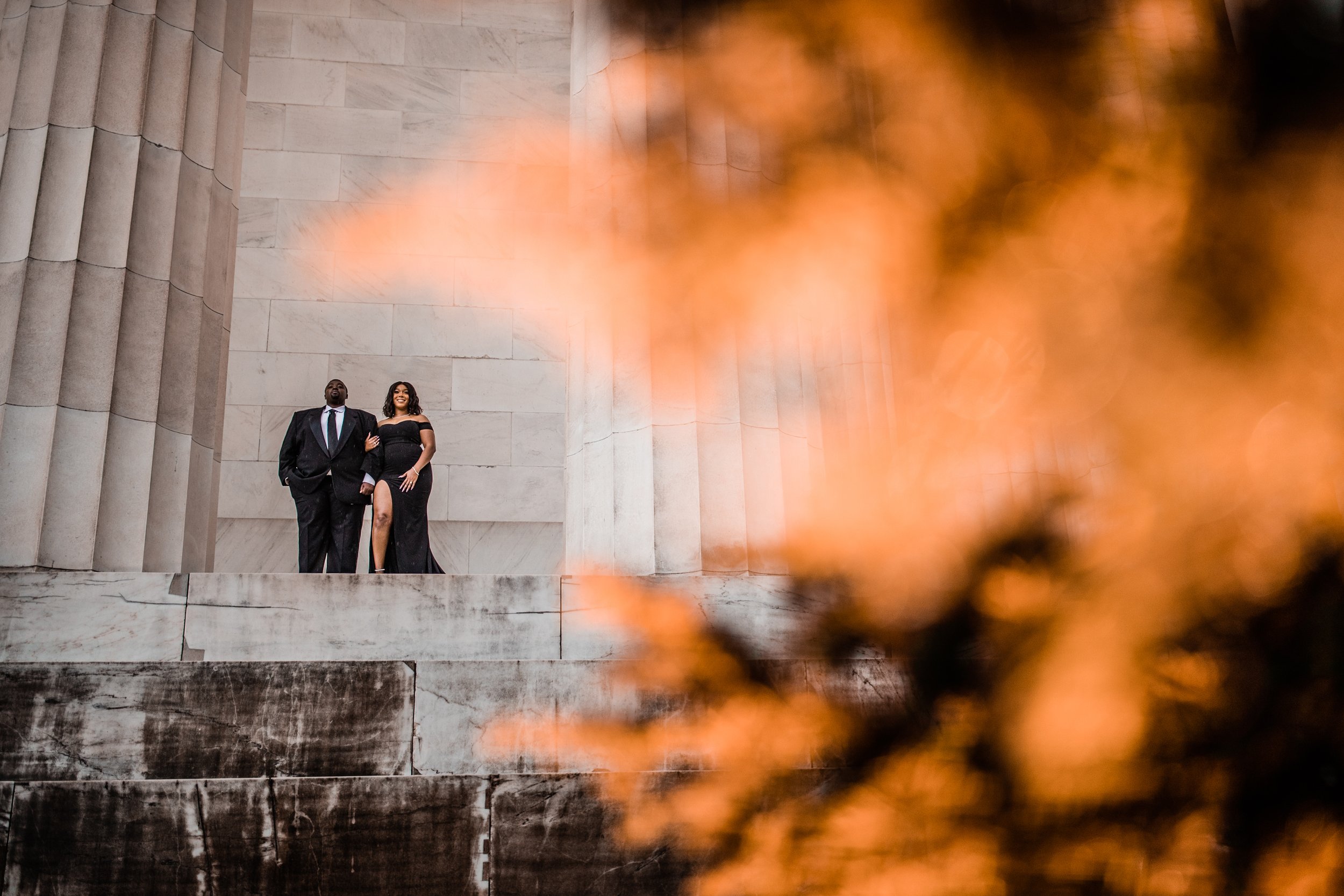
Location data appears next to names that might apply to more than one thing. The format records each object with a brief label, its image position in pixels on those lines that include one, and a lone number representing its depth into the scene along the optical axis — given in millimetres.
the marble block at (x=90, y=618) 7223
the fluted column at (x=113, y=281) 8297
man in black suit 12328
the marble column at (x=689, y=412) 8719
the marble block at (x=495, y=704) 6406
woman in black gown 12180
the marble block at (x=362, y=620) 7254
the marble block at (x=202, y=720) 6227
